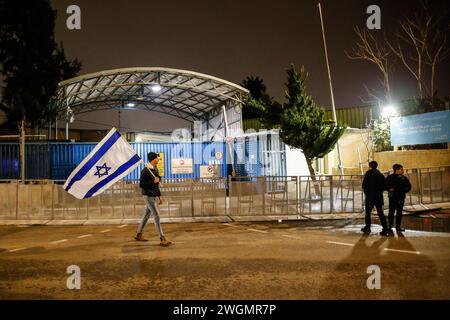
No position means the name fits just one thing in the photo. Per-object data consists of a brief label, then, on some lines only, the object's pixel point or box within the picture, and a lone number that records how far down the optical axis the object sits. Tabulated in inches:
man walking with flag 323.0
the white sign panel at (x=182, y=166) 767.1
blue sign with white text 724.7
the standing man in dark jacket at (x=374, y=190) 367.2
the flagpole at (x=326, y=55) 725.9
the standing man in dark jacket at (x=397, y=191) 372.8
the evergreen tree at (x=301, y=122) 613.3
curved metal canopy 842.8
